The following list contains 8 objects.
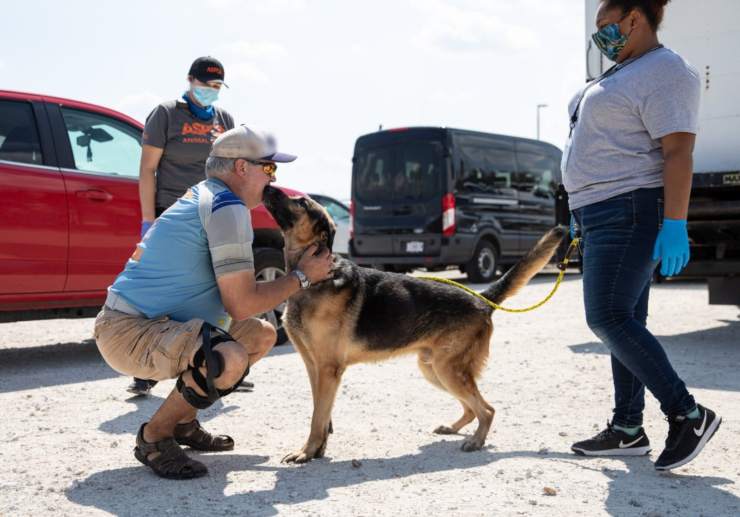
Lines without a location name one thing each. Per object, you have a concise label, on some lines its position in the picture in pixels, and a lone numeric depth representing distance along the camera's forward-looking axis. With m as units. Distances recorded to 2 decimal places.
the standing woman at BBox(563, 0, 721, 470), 3.60
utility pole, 47.50
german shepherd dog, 4.29
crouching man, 3.67
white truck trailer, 7.60
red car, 6.16
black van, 13.83
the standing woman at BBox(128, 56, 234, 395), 5.44
